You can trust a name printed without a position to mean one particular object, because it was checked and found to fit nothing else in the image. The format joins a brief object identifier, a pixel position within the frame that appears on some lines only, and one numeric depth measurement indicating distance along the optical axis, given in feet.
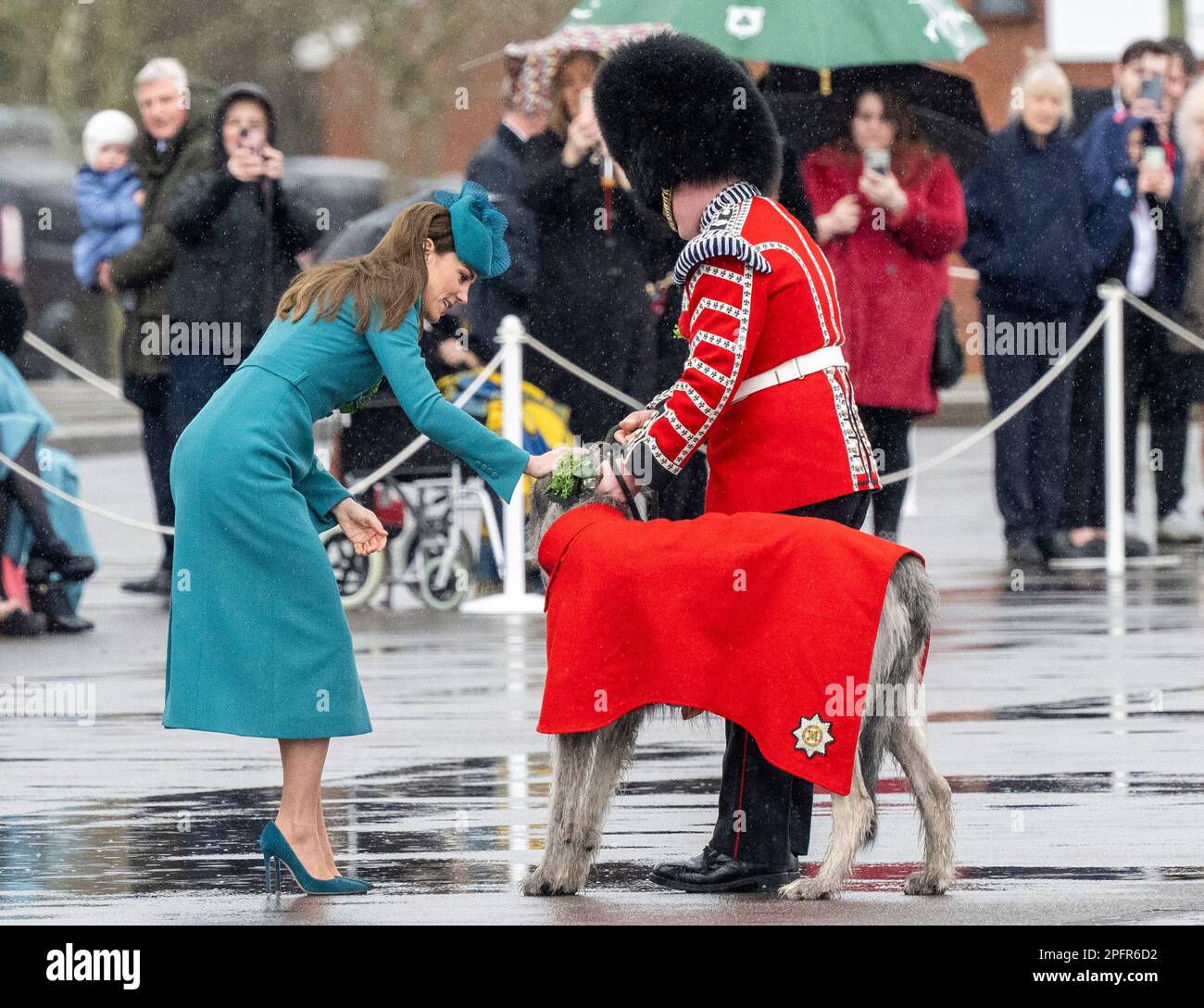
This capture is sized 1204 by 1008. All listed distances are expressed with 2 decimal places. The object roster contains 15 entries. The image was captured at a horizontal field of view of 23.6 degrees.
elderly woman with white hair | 50.75
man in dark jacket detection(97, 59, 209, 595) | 47.96
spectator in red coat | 45.16
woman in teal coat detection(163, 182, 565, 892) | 22.93
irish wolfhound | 22.71
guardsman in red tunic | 23.17
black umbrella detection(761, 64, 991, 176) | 46.80
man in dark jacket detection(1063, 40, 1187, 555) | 52.60
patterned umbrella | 47.01
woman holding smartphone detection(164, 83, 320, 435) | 46.80
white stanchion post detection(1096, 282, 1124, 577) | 51.72
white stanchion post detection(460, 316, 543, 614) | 45.91
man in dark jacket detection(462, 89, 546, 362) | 45.55
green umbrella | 46.93
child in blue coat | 50.37
